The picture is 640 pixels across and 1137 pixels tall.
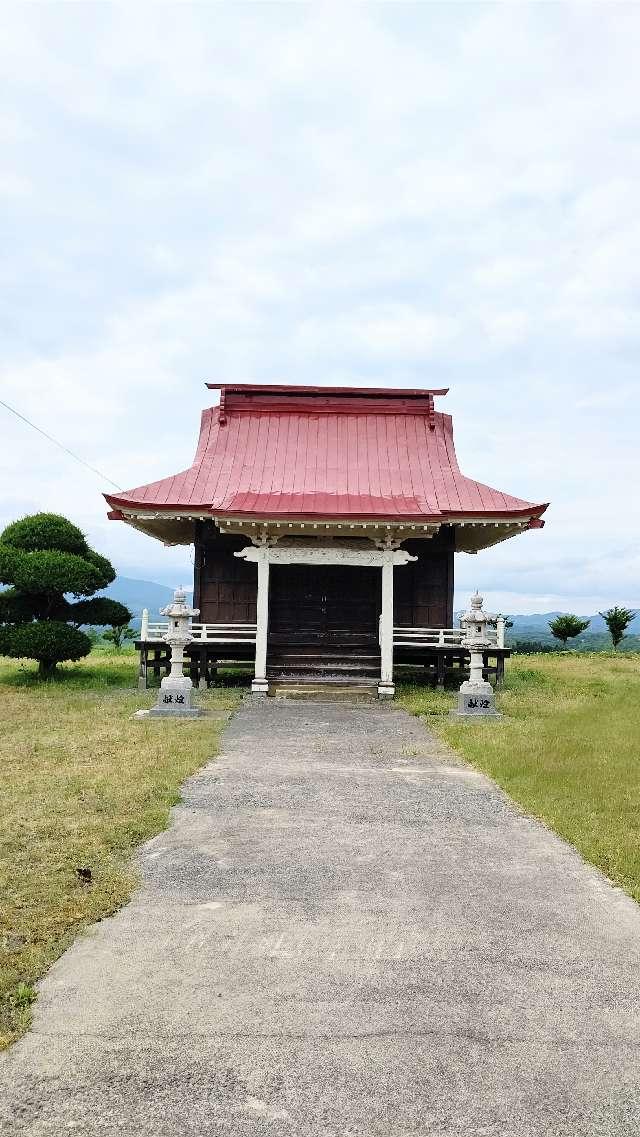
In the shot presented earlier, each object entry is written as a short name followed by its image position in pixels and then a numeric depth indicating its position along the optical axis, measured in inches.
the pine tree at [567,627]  1217.4
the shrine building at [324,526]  644.7
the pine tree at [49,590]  676.7
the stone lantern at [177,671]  510.3
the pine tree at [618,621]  1219.9
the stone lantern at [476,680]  506.0
